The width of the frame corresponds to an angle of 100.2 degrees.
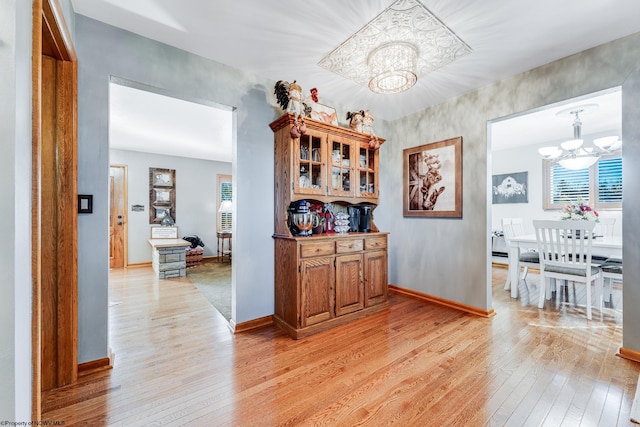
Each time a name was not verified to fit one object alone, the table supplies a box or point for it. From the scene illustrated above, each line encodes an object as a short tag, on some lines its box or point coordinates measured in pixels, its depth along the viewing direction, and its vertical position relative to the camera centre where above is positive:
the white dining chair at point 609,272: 3.04 -0.67
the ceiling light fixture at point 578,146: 3.45 +0.93
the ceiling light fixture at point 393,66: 2.16 +1.24
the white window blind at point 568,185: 4.75 +0.53
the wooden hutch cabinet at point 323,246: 2.56 -0.33
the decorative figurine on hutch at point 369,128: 3.18 +1.03
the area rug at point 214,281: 3.40 -1.13
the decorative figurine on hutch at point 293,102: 2.56 +1.10
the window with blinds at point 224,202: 6.77 +0.31
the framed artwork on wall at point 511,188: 5.54 +0.56
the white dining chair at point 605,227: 4.09 -0.21
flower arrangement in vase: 3.54 +0.02
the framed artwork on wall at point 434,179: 3.25 +0.45
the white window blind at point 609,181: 4.42 +0.55
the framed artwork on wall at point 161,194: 5.99 +0.47
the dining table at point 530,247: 3.12 -0.43
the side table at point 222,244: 6.52 -0.75
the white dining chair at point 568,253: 2.87 -0.47
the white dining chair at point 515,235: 3.64 -0.37
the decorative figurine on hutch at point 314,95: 2.70 +1.21
